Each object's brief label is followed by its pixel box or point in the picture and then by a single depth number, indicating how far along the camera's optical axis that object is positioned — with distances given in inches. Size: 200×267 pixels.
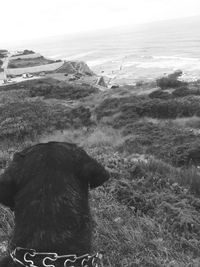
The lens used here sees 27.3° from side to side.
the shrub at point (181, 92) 866.8
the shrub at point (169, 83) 1021.0
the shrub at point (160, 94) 864.9
